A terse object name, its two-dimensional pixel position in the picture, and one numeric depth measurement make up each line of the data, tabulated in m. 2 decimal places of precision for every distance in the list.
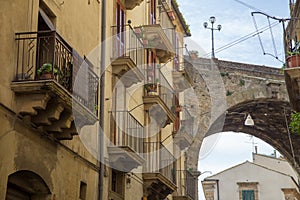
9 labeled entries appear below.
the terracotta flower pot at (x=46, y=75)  8.71
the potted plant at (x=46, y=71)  8.73
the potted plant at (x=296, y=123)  12.84
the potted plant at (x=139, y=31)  15.69
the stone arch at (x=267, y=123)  28.97
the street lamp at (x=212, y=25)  26.98
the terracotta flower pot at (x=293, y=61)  13.68
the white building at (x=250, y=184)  39.25
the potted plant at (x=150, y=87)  16.58
